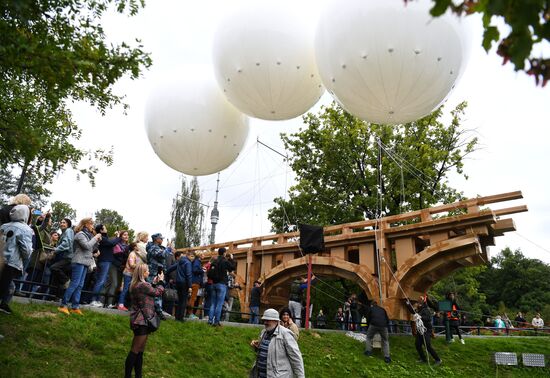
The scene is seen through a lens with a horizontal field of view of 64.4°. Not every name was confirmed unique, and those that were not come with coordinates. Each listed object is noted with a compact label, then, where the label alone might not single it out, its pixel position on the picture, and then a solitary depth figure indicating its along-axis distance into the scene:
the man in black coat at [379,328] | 10.66
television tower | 28.50
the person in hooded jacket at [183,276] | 8.76
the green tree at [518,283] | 42.96
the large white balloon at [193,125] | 8.44
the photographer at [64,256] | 7.44
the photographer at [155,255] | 7.86
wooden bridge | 12.25
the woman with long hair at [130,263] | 7.63
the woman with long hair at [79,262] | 7.10
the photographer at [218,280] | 9.21
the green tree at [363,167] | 21.05
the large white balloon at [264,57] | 7.53
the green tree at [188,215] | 36.47
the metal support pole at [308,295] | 10.78
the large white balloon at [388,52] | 6.43
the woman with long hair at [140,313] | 5.21
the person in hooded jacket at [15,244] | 5.52
